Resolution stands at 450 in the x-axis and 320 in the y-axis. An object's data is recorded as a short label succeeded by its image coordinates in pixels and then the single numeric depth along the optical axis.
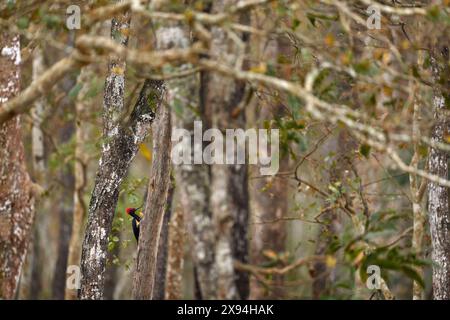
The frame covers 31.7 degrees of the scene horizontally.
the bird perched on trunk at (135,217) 11.88
